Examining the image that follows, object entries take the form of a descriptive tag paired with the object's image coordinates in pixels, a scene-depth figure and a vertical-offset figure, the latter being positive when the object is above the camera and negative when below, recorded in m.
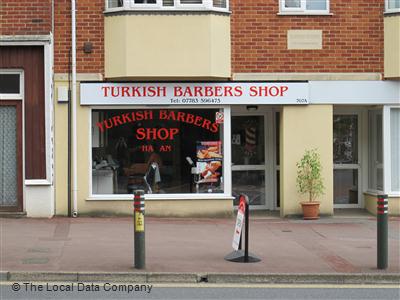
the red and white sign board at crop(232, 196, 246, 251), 9.73 -1.02
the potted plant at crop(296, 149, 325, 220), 14.66 -0.67
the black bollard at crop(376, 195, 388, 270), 9.27 -1.11
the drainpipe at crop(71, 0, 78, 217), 14.42 +0.62
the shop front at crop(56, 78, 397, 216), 14.60 +0.31
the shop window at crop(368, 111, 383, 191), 15.79 -0.03
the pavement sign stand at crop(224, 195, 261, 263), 9.68 -1.58
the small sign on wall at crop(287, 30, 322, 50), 14.94 +2.56
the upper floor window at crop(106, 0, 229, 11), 14.26 +3.22
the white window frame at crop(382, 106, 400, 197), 15.15 -0.10
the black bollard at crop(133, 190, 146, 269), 9.07 -1.07
